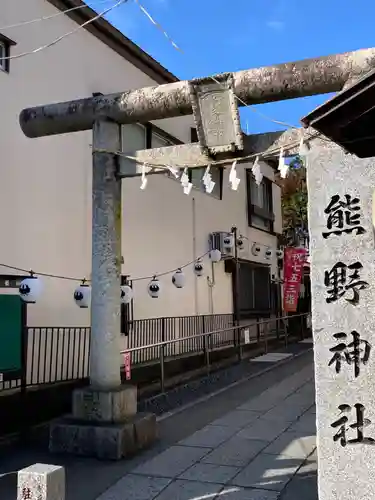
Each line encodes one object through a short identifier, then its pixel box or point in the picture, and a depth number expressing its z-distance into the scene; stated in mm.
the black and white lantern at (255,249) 20578
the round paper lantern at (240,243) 18859
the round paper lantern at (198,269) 16172
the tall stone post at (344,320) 4801
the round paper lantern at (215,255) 16891
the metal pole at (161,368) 10892
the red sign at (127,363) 9055
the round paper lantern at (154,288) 12992
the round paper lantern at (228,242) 17547
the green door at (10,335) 8203
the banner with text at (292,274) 20250
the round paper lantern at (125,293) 11164
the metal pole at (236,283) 17972
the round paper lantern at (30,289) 9023
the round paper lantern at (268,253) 21883
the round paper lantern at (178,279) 14391
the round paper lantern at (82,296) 10203
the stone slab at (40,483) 3799
